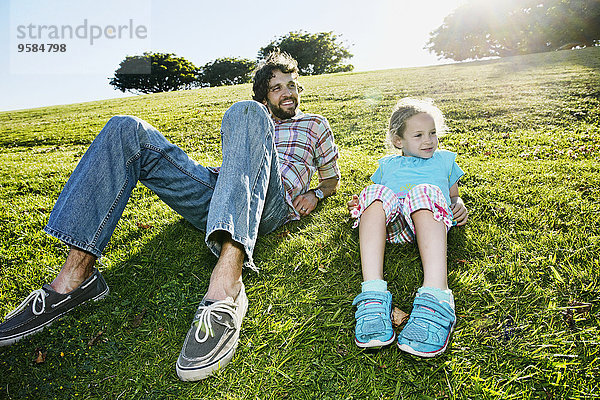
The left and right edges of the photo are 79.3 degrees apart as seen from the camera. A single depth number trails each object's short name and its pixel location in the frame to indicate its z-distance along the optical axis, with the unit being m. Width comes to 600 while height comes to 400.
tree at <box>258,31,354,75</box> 48.97
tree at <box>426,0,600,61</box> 32.00
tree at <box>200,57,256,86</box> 48.00
